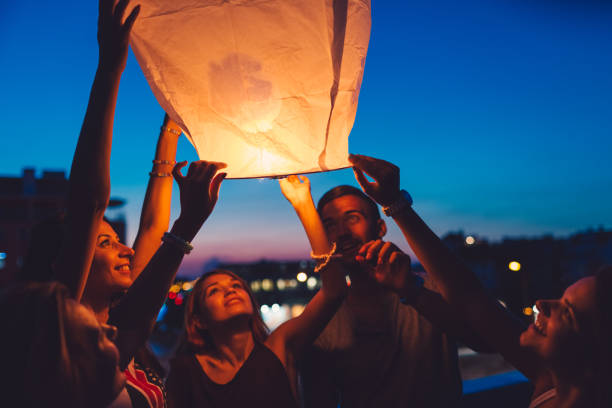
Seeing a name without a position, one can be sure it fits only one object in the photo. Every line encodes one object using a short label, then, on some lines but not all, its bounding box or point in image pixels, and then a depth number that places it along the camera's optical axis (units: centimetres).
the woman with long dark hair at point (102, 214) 106
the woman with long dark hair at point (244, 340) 190
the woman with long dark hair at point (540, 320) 101
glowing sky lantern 122
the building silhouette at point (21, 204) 3216
